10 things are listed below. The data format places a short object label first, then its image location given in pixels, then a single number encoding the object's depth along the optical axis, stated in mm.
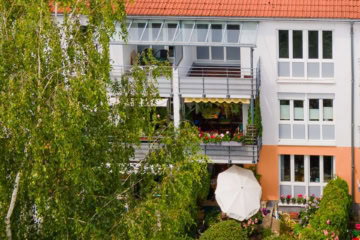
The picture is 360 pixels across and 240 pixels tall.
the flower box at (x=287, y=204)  42019
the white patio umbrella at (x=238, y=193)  39500
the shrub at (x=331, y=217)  36875
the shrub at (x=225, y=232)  37375
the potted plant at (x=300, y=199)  41781
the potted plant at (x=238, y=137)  40062
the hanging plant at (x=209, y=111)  41500
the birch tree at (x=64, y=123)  26047
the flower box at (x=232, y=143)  40000
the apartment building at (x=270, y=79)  39500
